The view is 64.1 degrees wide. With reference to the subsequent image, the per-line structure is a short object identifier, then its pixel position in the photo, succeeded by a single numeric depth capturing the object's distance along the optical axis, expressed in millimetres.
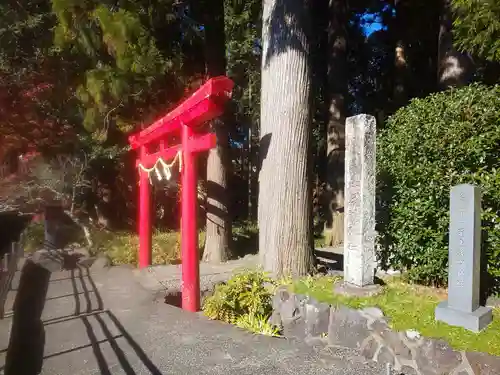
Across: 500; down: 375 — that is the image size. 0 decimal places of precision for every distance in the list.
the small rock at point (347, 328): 4242
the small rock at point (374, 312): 4137
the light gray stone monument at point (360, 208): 4738
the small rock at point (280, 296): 5141
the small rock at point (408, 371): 3732
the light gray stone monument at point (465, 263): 3846
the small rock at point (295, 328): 4867
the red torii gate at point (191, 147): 4746
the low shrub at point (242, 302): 5254
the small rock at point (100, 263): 8492
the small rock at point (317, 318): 4621
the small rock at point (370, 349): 4086
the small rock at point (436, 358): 3471
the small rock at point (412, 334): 3730
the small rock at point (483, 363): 3268
